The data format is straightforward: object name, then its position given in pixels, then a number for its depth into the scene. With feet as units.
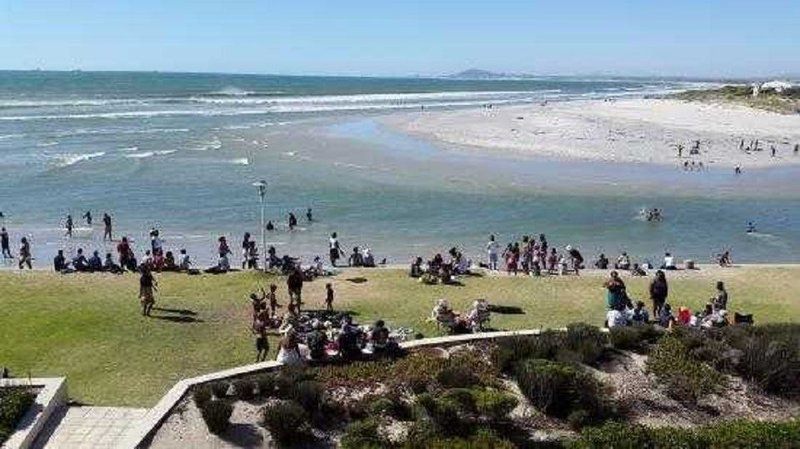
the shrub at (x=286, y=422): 41.42
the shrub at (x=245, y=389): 45.03
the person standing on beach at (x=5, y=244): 94.98
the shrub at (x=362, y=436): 39.78
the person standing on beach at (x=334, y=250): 89.62
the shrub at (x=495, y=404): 42.88
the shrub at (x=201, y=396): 43.52
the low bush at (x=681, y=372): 47.47
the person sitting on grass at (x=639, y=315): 61.16
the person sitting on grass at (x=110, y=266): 79.77
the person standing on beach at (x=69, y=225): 109.09
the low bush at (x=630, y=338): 52.70
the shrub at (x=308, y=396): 43.47
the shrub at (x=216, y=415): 42.06
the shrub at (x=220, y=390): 44.93
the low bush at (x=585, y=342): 50.47
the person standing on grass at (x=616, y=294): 62.08
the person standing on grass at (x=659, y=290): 65.41
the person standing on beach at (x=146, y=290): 62.75
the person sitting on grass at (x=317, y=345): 50.52
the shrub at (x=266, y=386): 45.34
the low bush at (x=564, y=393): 44.96
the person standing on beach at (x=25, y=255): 89.10
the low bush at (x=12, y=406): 42.04
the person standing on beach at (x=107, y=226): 106.01
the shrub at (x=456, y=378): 46.57
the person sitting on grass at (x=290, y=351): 49.29
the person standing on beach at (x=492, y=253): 88.94
